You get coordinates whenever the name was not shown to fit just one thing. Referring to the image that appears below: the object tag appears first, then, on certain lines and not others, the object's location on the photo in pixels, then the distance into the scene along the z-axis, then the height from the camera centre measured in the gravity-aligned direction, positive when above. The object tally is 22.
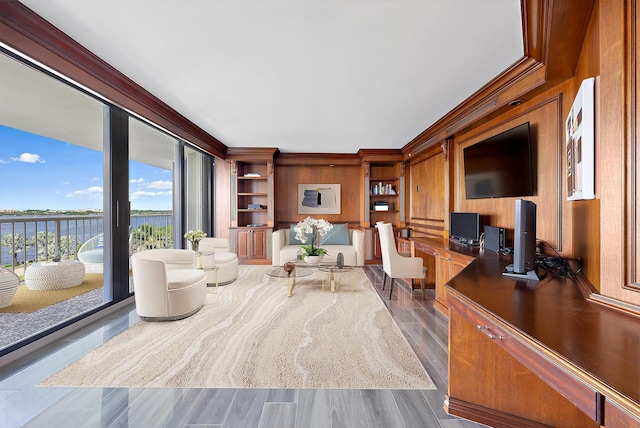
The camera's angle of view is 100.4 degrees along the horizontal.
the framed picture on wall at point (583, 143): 1.35 +0.38
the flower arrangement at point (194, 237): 3.68 -0.34
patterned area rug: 1.85 -1.15
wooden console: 0.65 -0.41
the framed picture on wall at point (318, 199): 6.23 +0.31
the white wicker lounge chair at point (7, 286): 2.44 -0.68
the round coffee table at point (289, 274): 3.54 -0.87
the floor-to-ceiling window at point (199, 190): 4.95 +0.43
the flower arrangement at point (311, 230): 3.99 -0.27
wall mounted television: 2.53 +0.50
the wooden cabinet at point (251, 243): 5.70 -0.66
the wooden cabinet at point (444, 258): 2.65 -0.49
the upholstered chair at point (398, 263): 3.49 -0.67
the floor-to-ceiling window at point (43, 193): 2.53 +0.21
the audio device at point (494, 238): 2.63 -0.26
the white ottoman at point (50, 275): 3.01 -0.72
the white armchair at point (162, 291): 2.68 -0.82
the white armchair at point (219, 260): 3.98 -0.73
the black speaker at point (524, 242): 1.59 -0.18
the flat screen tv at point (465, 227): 3.17 -0.19
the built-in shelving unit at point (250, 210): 5.59 +0.05
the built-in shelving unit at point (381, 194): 5.74 +0.41
